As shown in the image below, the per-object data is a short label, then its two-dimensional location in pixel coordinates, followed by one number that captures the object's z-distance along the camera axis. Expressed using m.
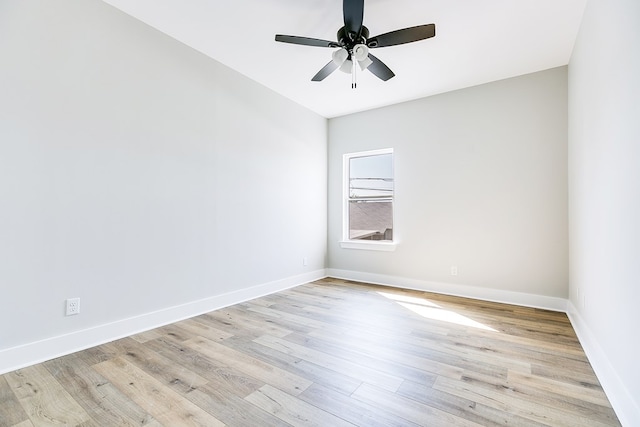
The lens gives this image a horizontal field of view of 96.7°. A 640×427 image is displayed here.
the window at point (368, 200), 4.41
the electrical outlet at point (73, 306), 2.11
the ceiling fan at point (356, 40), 2.04
